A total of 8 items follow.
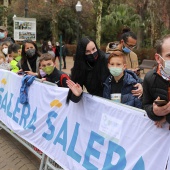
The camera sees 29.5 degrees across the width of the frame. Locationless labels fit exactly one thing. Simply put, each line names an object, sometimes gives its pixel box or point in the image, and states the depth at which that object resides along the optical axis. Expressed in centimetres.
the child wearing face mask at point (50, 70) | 450
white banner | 268
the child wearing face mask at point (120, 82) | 327
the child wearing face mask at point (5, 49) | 794
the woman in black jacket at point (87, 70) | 340
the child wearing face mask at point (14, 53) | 674
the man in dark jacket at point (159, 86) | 218
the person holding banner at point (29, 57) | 557
